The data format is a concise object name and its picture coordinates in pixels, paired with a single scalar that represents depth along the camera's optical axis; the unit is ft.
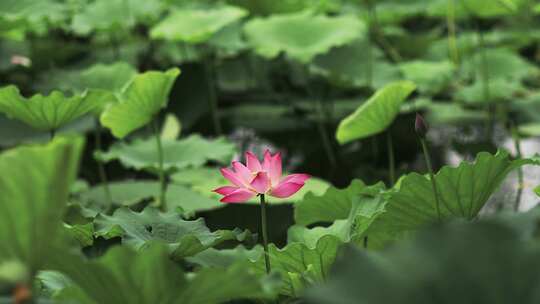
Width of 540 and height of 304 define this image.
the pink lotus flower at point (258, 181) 17.68
